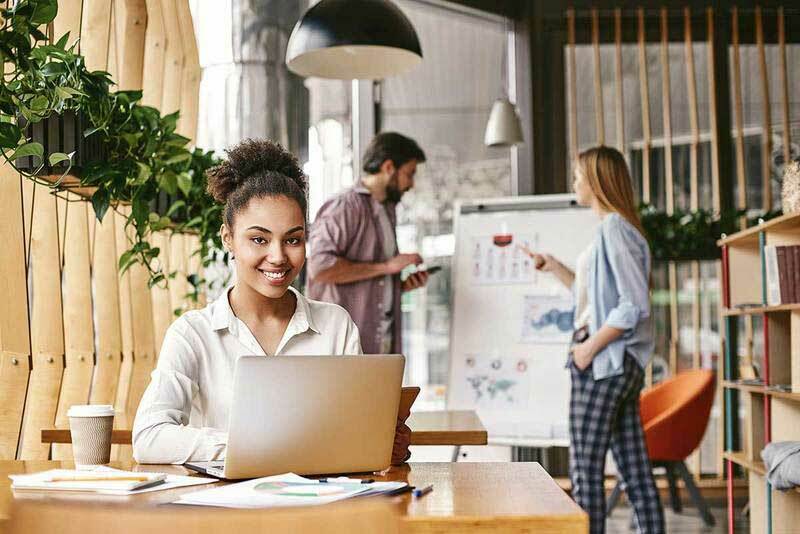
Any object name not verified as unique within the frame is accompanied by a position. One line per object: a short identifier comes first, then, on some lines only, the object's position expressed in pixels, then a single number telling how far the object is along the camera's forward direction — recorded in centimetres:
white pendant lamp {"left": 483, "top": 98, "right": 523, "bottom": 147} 597
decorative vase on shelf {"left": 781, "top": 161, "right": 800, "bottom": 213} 370
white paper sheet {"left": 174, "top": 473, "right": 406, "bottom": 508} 138
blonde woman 409
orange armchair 529
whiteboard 545
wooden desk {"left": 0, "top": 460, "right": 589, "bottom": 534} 135
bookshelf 379
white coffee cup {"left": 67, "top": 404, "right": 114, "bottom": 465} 196
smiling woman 213
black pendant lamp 364
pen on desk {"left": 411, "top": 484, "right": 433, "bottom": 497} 154
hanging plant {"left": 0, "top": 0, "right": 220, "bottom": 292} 194
